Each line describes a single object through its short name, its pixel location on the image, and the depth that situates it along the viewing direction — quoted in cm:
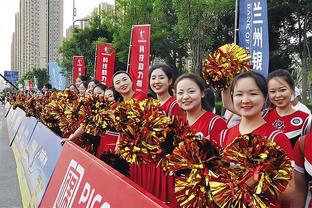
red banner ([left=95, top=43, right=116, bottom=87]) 1388
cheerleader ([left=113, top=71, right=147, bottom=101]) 441
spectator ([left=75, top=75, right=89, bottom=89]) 837
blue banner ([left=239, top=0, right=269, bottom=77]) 646
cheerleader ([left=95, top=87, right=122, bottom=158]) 427
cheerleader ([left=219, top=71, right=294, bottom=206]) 226
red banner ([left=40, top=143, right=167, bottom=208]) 203
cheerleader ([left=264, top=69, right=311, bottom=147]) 330
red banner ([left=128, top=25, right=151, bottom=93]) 959
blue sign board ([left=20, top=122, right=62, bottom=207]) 402
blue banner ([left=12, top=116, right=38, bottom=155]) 674
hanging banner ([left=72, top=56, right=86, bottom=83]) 1744
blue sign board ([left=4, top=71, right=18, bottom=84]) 4034
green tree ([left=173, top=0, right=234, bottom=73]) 1670
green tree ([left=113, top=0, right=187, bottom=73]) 2034
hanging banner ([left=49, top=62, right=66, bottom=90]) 2200
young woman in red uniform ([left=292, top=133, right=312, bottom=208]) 206
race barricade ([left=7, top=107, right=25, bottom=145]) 993
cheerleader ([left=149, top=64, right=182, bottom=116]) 385
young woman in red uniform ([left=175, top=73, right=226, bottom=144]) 281
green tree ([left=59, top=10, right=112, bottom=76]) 2727
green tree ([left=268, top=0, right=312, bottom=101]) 1878
